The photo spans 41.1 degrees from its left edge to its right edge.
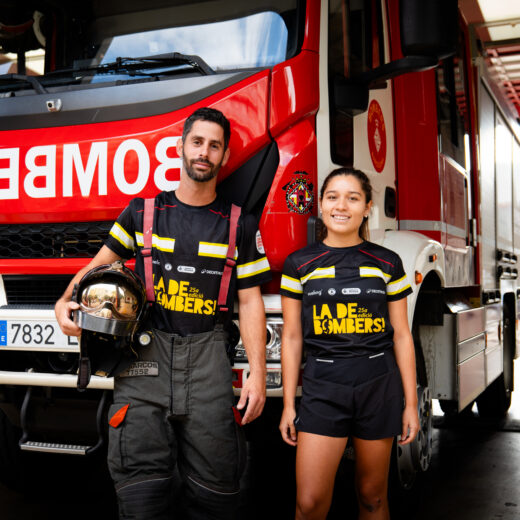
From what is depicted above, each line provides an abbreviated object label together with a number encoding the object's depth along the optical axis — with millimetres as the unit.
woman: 2367
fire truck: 2637
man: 2400
